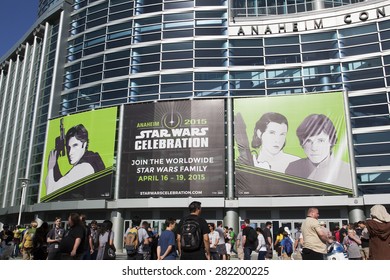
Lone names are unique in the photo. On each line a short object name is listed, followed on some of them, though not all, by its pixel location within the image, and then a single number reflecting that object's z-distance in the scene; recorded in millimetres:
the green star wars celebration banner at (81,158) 30328
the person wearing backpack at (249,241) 11438
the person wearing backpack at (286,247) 14588
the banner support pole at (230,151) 28219
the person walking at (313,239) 6051
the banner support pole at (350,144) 26328
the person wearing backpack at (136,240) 9953
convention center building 27453
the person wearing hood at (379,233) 5434
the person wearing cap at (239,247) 13688
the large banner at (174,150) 28266
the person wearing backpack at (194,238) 5352
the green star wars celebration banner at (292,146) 26722
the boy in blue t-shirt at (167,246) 6793
